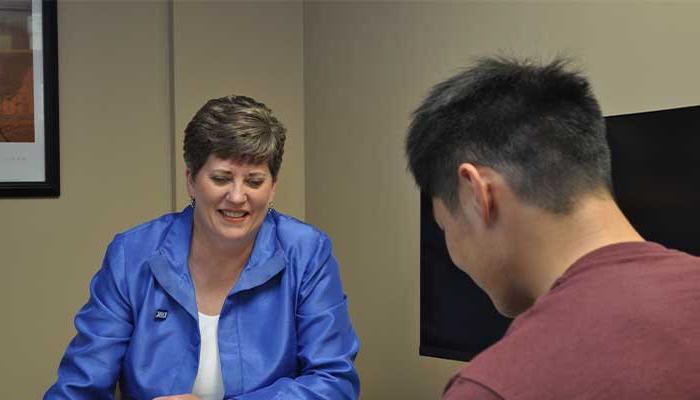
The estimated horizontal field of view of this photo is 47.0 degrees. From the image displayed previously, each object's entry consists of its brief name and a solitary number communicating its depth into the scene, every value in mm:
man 740
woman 1912
